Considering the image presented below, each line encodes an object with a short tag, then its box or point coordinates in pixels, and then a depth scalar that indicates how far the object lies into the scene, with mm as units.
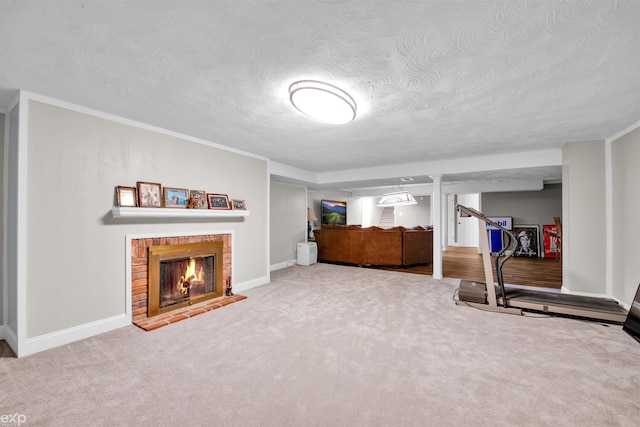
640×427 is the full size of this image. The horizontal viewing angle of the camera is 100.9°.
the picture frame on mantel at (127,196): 2814
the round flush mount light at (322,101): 2033
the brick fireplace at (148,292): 2959
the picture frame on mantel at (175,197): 3260
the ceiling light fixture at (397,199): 8445
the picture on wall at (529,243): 7977
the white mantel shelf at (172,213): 2744
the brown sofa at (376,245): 6215
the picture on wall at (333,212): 8495
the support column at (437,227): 5086
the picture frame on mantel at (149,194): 2993
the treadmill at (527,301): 2962
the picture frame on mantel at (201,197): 3564
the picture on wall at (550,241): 7664
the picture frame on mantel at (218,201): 3738
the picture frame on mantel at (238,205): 4086
